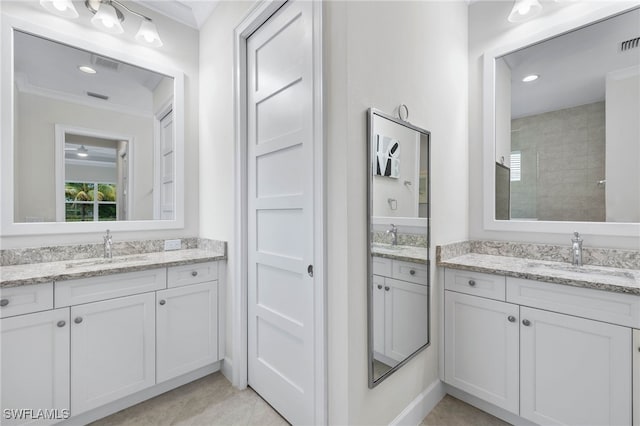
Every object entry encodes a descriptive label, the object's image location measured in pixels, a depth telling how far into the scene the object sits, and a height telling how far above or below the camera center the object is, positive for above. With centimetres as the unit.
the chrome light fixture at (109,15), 183 +134
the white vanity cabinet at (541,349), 133 -74
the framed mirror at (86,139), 177 +52
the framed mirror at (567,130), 167 +53
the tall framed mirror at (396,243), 138 -17
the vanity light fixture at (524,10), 184 +132
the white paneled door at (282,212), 149 +0
